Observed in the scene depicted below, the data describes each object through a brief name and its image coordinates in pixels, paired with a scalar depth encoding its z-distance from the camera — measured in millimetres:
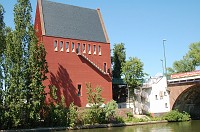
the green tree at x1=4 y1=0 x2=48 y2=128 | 31203
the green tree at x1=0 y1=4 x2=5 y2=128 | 31306
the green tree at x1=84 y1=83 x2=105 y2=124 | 35406
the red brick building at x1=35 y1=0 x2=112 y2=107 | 39344
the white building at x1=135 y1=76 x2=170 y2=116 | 43125
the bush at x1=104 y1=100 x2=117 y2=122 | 35969
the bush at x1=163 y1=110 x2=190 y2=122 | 40094
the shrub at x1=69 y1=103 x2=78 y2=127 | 34250
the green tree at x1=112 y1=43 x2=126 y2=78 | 53578
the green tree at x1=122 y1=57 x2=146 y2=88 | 43688
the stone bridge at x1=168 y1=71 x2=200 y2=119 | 40000
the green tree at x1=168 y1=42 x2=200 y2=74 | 56969
